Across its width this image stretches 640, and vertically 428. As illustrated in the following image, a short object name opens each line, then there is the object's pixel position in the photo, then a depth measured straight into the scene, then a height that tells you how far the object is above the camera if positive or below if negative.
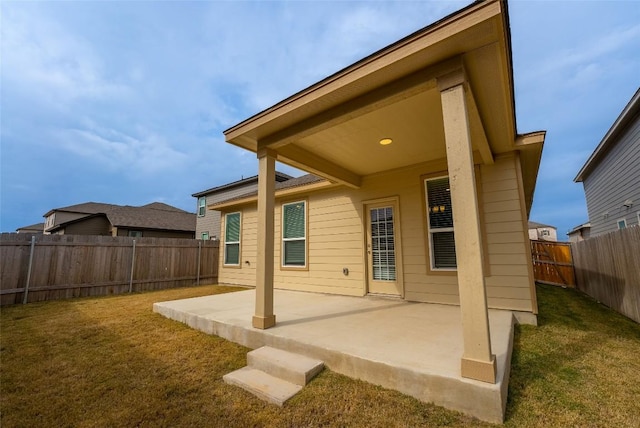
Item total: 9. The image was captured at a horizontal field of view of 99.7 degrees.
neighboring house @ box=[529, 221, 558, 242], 27.62 +2.05
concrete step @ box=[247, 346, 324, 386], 2.34 -1.01
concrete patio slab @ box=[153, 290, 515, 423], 1.88 -0.87
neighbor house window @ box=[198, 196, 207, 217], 17.94 +3.34
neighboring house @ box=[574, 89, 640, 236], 7.01 +2.40
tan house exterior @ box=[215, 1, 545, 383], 2.04 +1.23
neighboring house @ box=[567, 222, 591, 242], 15.63 +1.20
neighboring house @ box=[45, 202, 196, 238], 16.32 +2.18
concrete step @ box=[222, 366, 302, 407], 2.13 -1.10
